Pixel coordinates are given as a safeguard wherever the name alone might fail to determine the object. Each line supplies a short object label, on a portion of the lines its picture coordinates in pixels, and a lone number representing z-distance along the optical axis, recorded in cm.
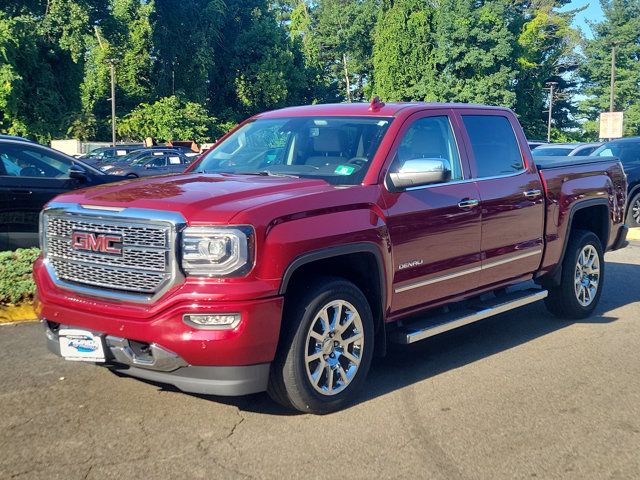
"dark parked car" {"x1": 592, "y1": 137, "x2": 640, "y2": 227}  1489
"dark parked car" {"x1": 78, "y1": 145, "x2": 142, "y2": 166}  3137
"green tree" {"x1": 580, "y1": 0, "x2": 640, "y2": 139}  6406
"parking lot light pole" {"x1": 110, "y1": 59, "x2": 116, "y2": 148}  4407
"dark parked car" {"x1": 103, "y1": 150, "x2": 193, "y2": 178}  2555
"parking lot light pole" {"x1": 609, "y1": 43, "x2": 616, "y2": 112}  4048
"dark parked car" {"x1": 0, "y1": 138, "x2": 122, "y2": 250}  875
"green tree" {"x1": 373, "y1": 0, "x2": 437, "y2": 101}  5662
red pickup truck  417
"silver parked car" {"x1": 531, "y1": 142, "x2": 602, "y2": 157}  1878
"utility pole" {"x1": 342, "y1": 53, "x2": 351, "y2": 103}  7050
